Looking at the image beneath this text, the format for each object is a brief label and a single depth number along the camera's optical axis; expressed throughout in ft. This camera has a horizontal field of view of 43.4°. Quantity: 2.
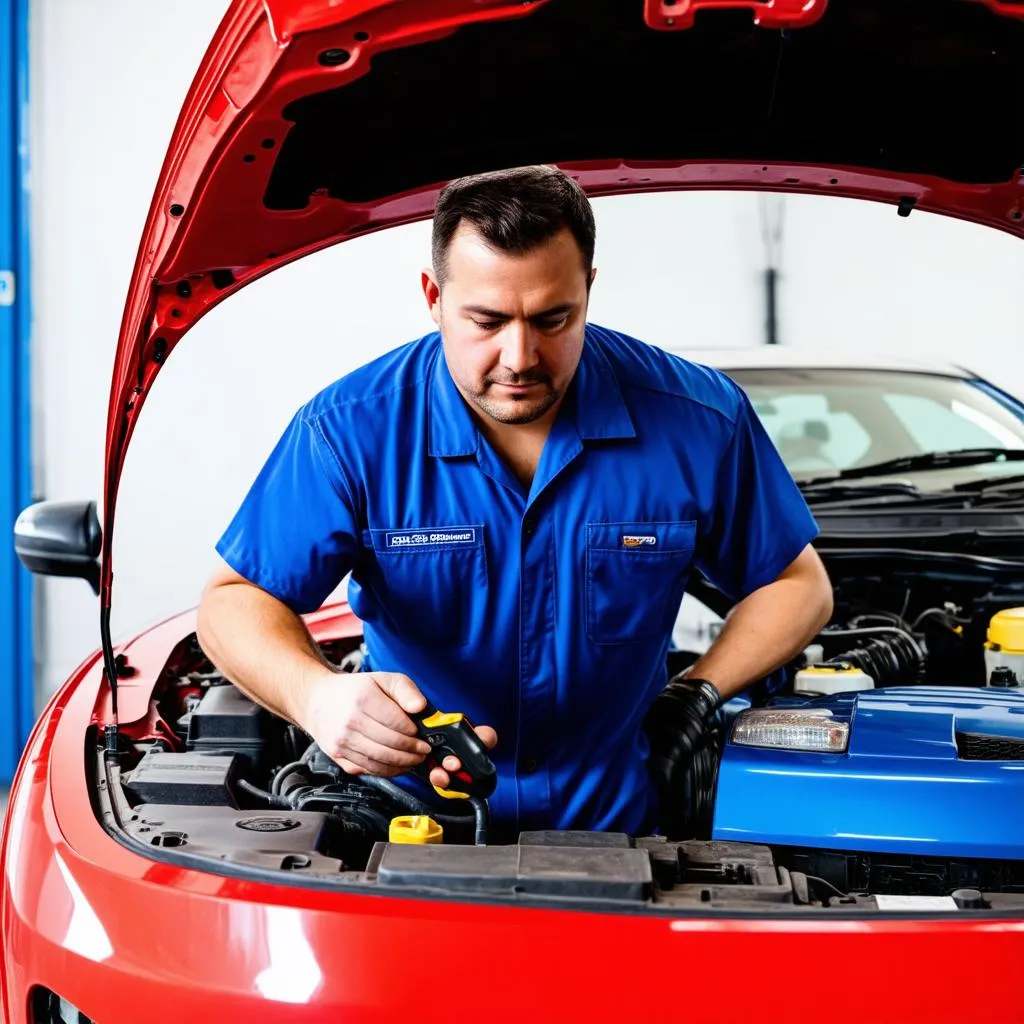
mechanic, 5.84
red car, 3.82
